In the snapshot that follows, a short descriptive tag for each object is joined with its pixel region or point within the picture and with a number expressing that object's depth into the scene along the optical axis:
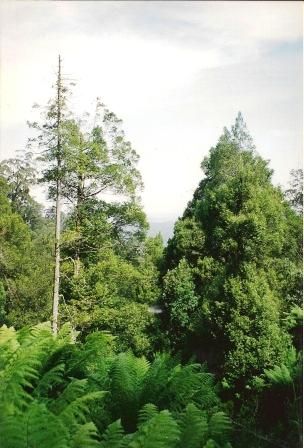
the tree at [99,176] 7.29
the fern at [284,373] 6.46
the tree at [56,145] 7.02
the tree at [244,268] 7.18
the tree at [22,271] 8.02
